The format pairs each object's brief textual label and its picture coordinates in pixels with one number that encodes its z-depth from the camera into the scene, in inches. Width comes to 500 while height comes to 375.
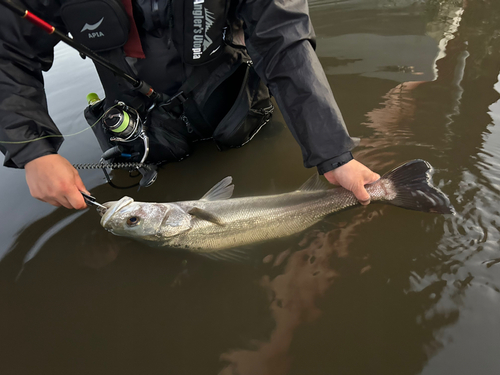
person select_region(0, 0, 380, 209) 27.1
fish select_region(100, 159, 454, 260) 28.5
